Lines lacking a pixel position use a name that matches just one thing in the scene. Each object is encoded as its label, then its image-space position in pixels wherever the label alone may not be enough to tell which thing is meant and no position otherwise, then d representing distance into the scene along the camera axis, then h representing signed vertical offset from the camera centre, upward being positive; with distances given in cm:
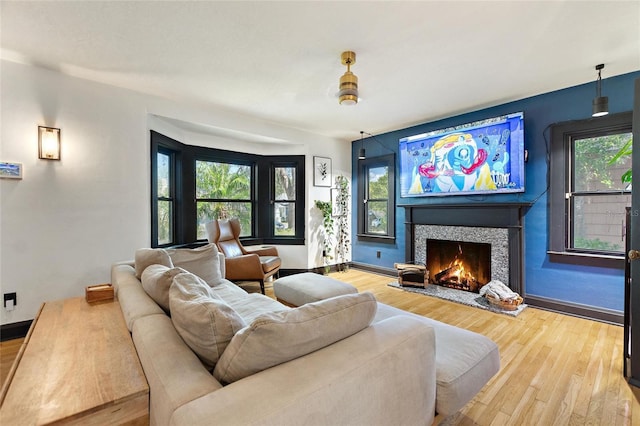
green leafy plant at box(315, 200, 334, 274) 482 -36
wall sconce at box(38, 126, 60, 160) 252 +63
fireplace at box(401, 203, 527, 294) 330 -26
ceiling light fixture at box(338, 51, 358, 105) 224 +103
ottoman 243 -72
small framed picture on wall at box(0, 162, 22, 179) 237 +35
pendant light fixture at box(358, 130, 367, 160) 454 +102
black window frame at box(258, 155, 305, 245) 477 +22
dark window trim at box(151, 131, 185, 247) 359 +49
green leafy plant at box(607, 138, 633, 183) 226 +32
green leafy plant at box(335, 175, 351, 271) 515 -18
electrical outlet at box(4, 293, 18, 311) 242 -79
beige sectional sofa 75 -51
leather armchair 344 -61
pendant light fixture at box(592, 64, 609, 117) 246 +95
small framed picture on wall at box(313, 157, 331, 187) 481 +70
